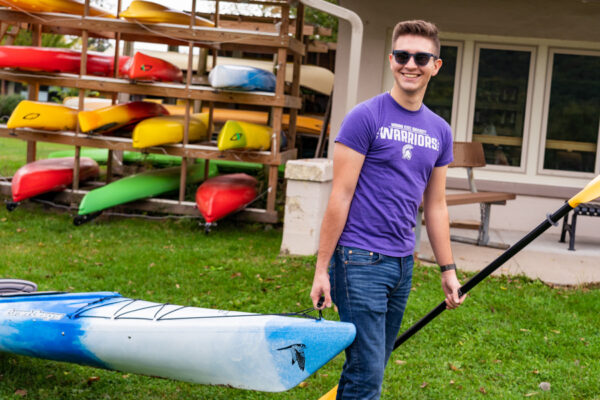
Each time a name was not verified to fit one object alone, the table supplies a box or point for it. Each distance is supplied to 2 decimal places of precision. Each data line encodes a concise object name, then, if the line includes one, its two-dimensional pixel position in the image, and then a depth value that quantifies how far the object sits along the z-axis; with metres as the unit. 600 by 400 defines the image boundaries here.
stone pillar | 7.21
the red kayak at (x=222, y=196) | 8.18
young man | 2.70
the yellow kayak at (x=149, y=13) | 8.42
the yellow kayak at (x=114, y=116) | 8.62
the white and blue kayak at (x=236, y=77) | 8.16
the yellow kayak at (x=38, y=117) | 8.77
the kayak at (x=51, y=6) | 8.63
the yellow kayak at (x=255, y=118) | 13.23
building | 9.01
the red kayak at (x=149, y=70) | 8.35
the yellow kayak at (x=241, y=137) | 8.13
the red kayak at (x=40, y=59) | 8.81
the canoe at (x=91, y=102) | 13.49
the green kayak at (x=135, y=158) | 11.66
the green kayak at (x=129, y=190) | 8.35
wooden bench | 7.67
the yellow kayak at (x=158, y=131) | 8.32
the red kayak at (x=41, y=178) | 8.71
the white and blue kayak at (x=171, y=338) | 3.08
